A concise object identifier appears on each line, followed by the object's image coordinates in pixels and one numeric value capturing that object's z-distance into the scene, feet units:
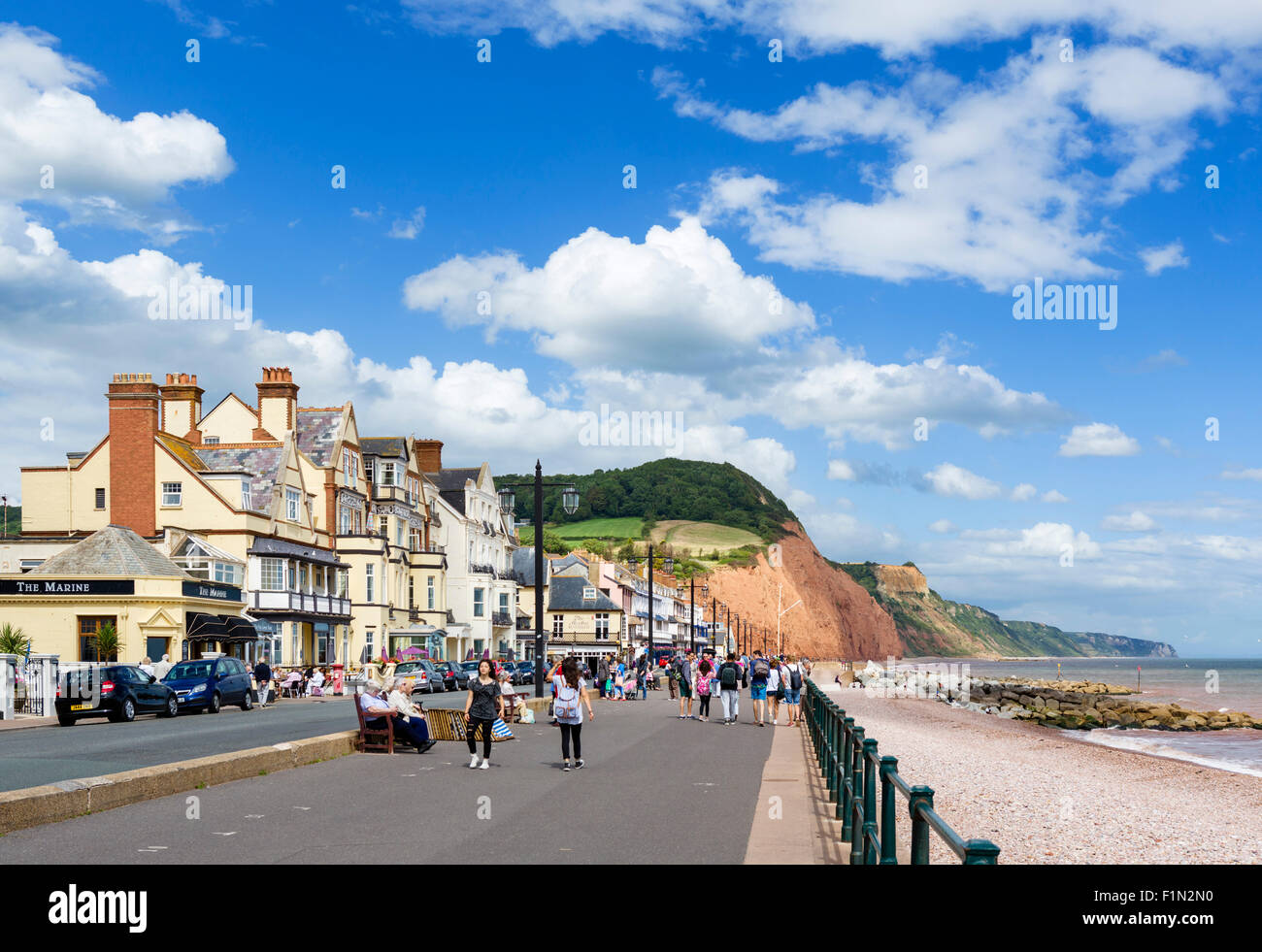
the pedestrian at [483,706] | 55.36
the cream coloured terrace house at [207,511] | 169.58
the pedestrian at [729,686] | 89.92
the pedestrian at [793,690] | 102.37
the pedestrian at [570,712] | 56.90
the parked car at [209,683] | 105.81
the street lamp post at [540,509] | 105.81
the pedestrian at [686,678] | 104.09
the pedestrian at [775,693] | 95.47
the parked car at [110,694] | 91.71
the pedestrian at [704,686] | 98.31
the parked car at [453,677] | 167.73
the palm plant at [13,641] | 116.37
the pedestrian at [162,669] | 125.18
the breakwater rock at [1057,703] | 171.94
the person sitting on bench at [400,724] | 62.79
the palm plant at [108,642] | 129.49
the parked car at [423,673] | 152.59
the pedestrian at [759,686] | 91.99
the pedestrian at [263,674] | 125.90
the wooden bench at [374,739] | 62.03
